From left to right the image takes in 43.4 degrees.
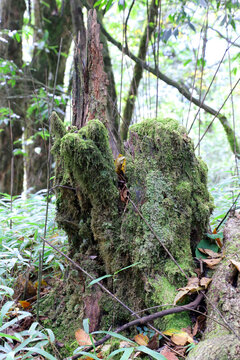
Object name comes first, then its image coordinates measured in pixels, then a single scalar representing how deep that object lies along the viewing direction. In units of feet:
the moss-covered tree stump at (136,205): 5.00
